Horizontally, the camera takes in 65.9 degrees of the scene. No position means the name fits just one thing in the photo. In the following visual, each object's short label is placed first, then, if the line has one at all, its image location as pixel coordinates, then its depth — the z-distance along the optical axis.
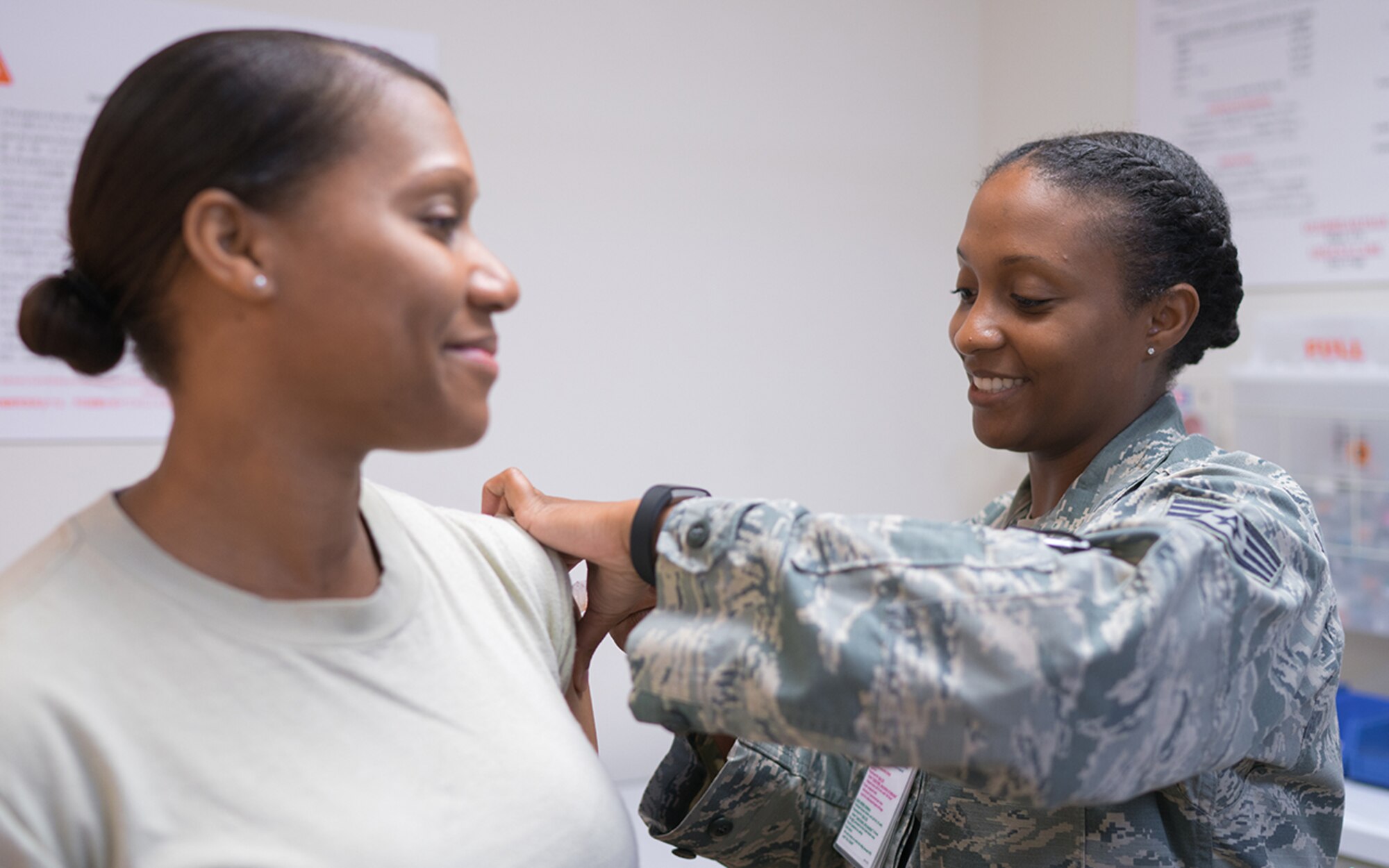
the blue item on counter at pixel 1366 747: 1.92
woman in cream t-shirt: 0.74
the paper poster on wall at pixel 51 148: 1.83
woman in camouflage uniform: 0.87
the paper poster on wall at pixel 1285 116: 2.13
